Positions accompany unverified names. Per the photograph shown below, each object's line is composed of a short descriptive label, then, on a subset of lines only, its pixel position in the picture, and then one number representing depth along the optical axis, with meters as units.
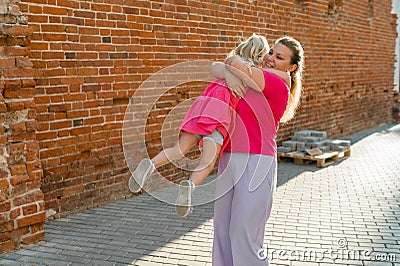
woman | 2.91
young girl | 2.79
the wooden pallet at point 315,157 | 8.33
